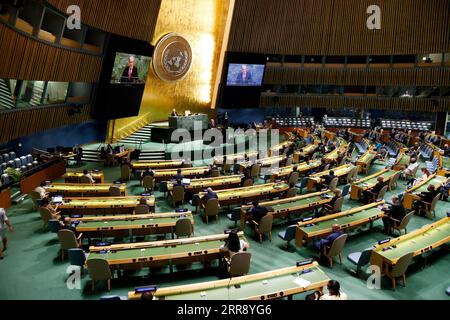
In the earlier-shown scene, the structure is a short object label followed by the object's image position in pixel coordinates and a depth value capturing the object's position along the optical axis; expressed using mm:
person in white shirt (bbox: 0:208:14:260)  7863
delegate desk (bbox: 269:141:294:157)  18531
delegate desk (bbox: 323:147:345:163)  15602
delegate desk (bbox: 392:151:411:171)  15328
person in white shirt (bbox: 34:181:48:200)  10047
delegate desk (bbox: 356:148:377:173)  15505
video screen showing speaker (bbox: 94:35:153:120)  15781
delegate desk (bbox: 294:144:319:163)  17559
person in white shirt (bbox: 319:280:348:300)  5086
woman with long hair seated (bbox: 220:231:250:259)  6922
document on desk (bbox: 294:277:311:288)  5711
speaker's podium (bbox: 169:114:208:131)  19141
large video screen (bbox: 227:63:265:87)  23047
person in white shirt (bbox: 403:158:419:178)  14383
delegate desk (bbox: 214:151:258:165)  15766
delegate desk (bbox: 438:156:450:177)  13562
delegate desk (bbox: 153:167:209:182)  13203
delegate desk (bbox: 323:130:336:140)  23266
